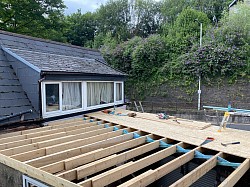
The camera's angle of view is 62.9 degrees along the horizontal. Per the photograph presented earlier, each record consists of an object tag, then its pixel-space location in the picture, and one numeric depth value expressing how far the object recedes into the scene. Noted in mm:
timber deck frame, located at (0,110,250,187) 2822
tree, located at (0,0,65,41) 15711
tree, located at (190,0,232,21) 20922
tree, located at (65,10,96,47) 24125
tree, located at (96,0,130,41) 23656
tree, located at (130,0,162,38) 23453
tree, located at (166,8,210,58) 14500
